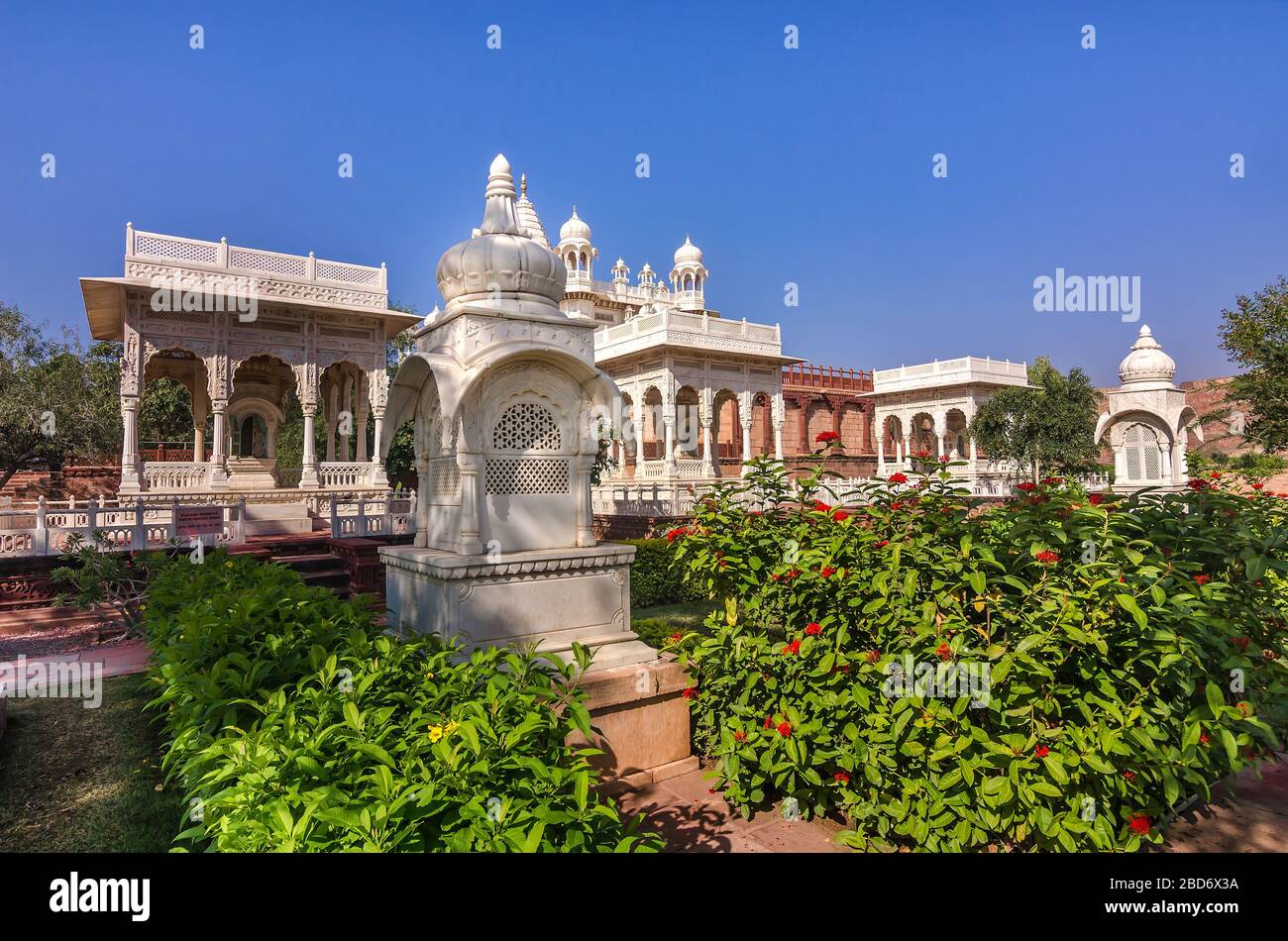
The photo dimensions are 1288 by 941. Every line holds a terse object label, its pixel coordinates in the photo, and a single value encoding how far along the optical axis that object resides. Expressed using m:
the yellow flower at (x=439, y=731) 2.23
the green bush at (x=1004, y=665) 2.74
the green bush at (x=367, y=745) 1.81
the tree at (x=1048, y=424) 23.27
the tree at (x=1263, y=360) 15.12
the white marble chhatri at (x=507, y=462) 4.29
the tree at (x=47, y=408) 18.84
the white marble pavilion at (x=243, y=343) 15.84
